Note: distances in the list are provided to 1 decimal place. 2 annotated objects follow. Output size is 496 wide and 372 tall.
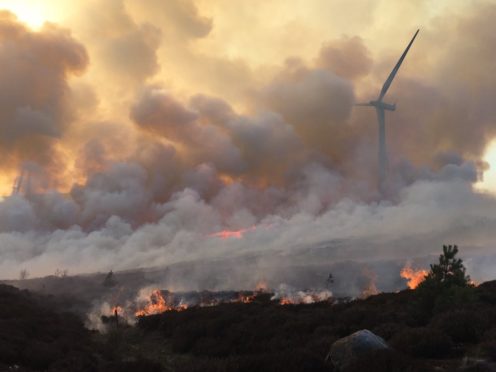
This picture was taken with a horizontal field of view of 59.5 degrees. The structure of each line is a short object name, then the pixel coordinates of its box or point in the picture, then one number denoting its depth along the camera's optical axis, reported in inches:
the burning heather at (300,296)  2805.1
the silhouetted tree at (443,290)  1003.9
